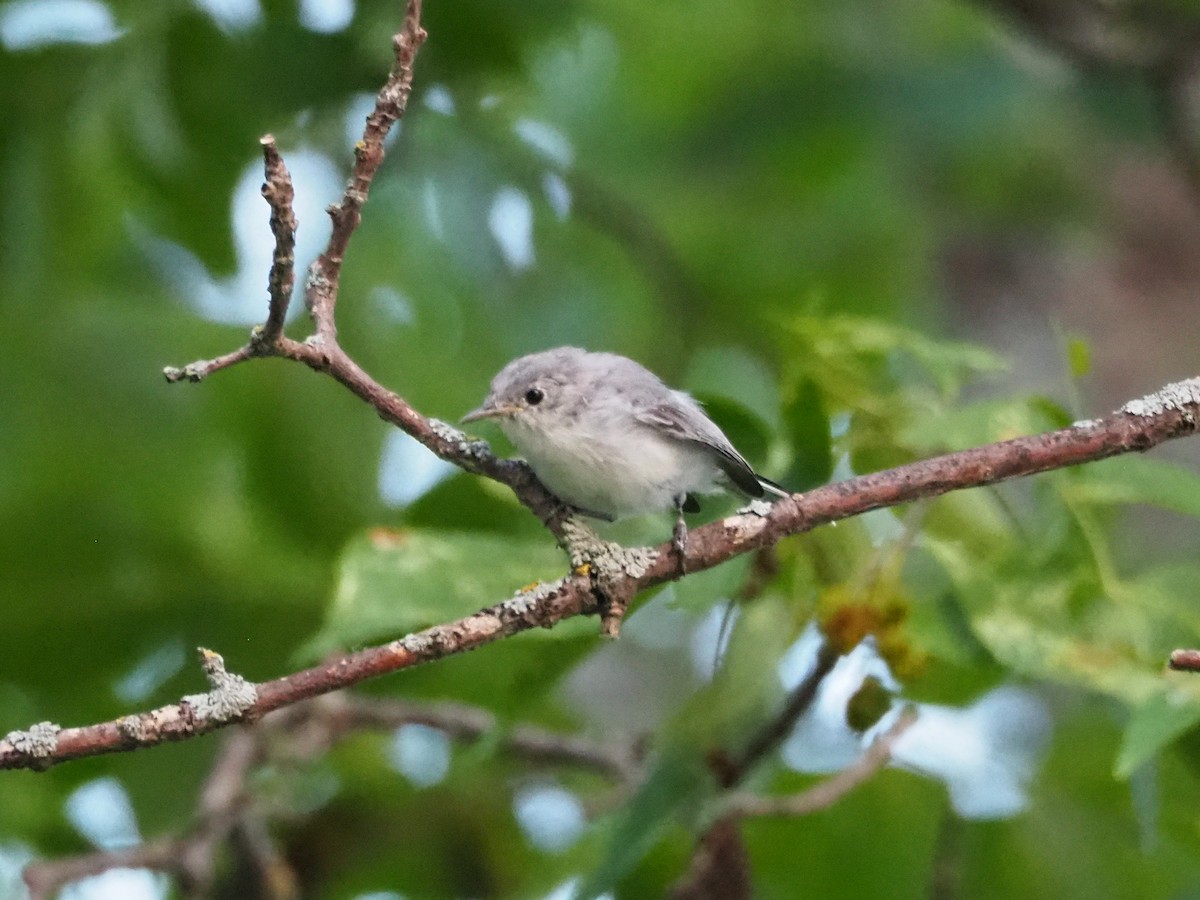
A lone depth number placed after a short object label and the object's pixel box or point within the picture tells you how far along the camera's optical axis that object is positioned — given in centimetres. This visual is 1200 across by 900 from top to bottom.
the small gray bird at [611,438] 472
